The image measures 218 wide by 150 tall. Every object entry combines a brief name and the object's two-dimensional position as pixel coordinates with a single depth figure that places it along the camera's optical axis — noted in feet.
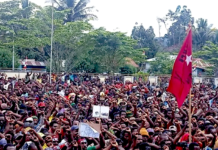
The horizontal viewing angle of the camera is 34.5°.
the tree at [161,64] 89.82
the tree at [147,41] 131.23
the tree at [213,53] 86.38
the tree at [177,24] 153.78
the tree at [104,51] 81.71
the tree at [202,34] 132.98
